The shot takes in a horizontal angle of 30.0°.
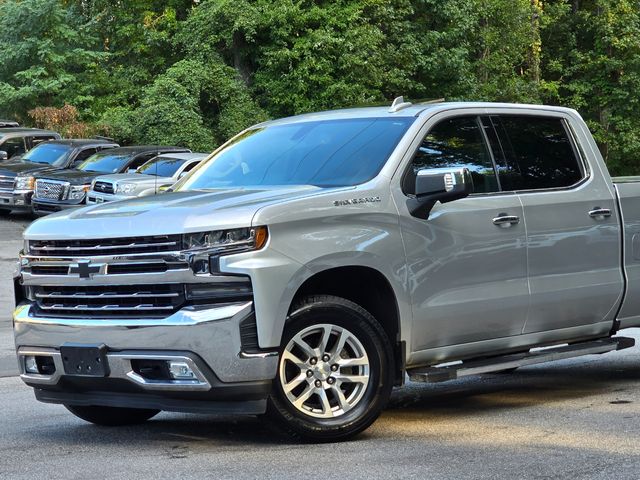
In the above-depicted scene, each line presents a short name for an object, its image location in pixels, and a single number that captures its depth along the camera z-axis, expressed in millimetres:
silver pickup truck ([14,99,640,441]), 6207
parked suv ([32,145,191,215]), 25266
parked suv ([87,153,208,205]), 23172
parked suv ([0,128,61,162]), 31500
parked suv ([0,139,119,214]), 27031
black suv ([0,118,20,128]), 36281
